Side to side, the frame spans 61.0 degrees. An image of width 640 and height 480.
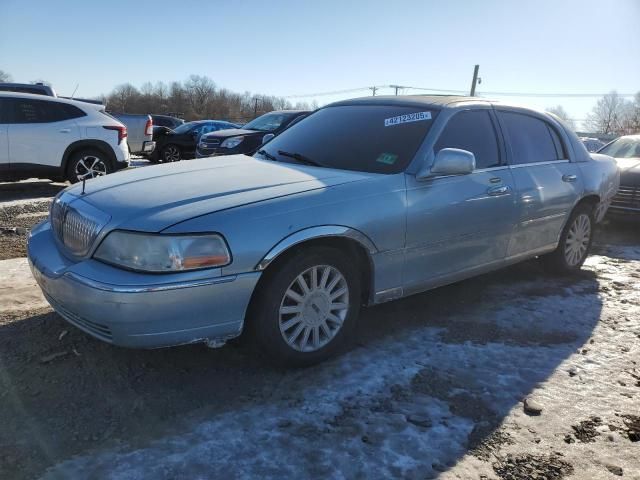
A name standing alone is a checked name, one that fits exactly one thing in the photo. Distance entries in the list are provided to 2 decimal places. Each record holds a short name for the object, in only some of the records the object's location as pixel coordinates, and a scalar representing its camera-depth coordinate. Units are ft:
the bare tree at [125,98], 269.44
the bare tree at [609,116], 261.85
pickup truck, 44.27
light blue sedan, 8.81
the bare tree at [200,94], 314.96
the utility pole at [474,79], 125.70
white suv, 26.84
